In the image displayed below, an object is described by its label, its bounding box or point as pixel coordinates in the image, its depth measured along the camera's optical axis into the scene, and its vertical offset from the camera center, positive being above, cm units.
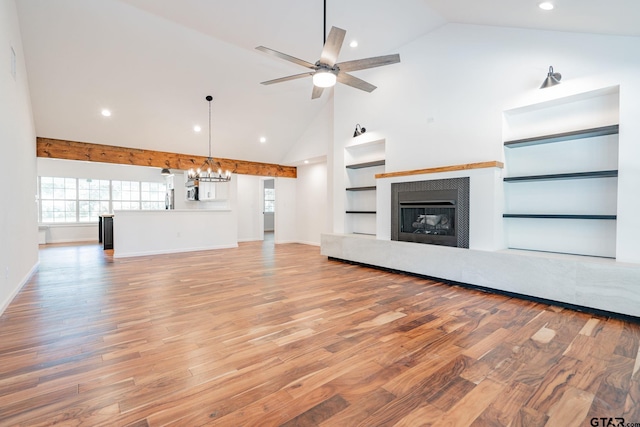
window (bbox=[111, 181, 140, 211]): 1062 +49
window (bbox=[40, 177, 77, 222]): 957 +29
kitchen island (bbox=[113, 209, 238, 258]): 677 -54
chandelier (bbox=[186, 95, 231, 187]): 625 +69
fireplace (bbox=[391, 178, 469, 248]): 422 -6
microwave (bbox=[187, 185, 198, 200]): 1002 +50
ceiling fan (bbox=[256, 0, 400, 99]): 285 +142
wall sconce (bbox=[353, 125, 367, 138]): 577 +144
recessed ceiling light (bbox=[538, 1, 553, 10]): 294 +193
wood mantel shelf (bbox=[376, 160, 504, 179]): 393 +55
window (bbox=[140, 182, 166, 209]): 1115 +48
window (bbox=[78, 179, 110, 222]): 1012 +33
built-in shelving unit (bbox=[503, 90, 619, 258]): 339 +36
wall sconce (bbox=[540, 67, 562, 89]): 345 +143
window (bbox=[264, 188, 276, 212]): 1365 +35
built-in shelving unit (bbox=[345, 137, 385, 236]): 595 +46
